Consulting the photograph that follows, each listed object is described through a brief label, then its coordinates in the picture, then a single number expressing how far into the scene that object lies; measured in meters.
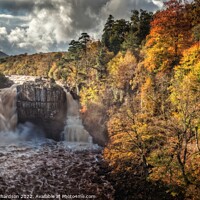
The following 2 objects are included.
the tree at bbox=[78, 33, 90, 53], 60.78
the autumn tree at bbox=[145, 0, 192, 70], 38.75
